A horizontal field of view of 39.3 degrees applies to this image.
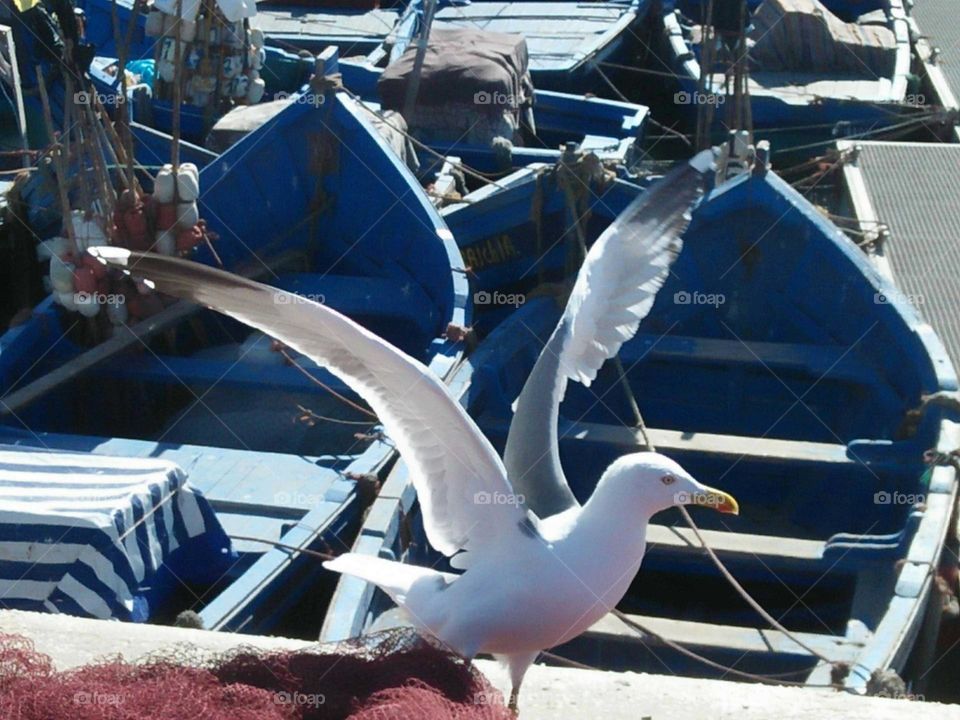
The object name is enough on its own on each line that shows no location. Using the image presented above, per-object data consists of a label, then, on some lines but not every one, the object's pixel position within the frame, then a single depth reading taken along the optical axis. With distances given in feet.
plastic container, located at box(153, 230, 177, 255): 26.20
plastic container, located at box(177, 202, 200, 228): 26.27
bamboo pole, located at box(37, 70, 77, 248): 25.12
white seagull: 12.03
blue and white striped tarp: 16.84
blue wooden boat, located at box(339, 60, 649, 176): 36.76
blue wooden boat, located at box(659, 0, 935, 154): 43.14
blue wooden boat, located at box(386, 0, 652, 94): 45.65
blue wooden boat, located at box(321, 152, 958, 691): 19.06
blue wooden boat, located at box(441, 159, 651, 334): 28.58
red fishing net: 9.23
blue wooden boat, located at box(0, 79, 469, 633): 20.25
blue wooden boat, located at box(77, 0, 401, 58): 46.37
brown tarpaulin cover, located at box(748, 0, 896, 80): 46.55
